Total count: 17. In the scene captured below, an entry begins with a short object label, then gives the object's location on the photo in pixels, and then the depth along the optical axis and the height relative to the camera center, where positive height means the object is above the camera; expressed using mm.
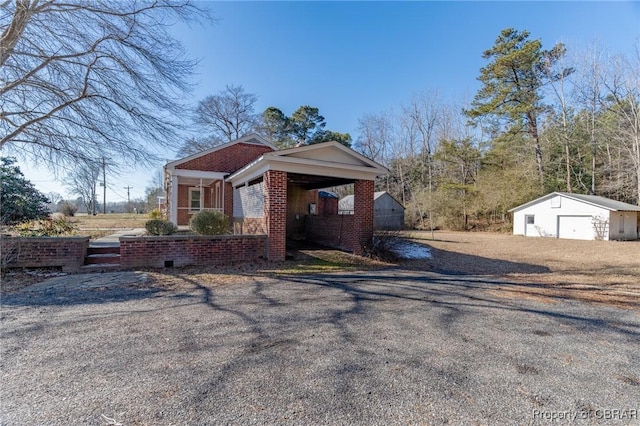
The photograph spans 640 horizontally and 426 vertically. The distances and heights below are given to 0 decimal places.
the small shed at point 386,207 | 29614 +788
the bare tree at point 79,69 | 6691 +3594
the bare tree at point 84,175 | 7906 +1100
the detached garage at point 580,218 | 18823 -244
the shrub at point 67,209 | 24781 +493
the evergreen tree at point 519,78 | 25625 +12612
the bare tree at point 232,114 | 31844 +11000
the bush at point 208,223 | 8656 -249
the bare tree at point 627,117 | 22172 +7586
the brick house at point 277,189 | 8586 +1085
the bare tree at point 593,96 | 24312 +10232
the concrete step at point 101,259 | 7383 -1127
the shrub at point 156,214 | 17080 +7
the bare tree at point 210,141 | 30253 +7950
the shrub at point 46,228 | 8656 -425
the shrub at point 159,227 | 8602 -366
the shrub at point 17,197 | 9336 +603
